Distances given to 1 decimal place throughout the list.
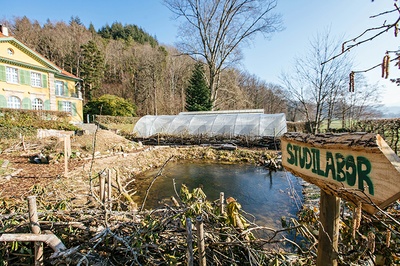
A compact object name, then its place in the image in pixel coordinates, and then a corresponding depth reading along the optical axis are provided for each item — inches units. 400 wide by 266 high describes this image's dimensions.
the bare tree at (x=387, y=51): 44.7
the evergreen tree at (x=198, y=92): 919.0
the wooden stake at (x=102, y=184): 115.0
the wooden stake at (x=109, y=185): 115.6
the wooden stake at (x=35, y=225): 70.3
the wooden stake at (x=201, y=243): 58.1
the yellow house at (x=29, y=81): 680.4
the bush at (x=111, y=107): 1007.0
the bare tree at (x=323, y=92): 474.0
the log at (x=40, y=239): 66.9
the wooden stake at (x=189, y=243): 57.6
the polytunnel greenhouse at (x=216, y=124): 523.8
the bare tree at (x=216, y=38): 810.8
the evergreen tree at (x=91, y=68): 1179.9
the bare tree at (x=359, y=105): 529.2
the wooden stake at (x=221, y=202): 93.9
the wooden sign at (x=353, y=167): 28.5
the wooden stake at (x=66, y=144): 231.0
